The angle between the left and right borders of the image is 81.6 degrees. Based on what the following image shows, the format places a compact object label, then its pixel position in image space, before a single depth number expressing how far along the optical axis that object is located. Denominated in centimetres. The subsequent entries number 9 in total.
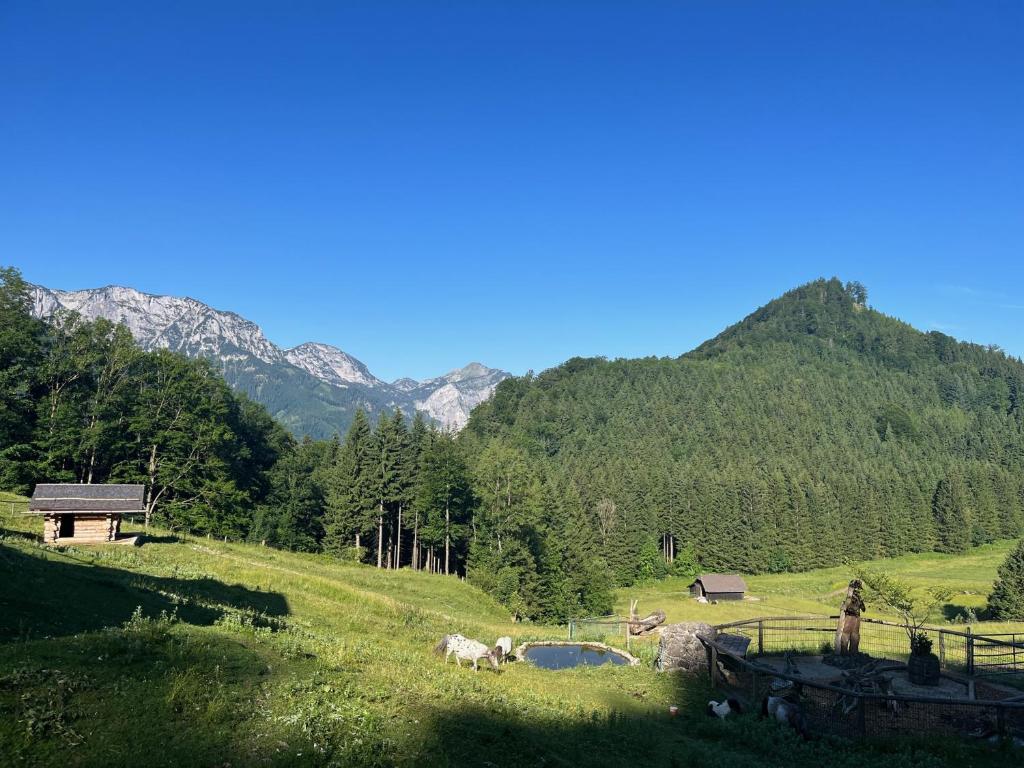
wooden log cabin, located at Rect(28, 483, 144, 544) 3656
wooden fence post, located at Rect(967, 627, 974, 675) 2463
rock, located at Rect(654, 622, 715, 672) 2681
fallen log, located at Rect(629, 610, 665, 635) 4094
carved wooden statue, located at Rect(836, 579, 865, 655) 2543
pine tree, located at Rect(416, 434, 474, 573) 7506
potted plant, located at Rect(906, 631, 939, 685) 2294
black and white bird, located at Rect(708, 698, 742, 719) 2044
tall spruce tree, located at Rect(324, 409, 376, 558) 7600
